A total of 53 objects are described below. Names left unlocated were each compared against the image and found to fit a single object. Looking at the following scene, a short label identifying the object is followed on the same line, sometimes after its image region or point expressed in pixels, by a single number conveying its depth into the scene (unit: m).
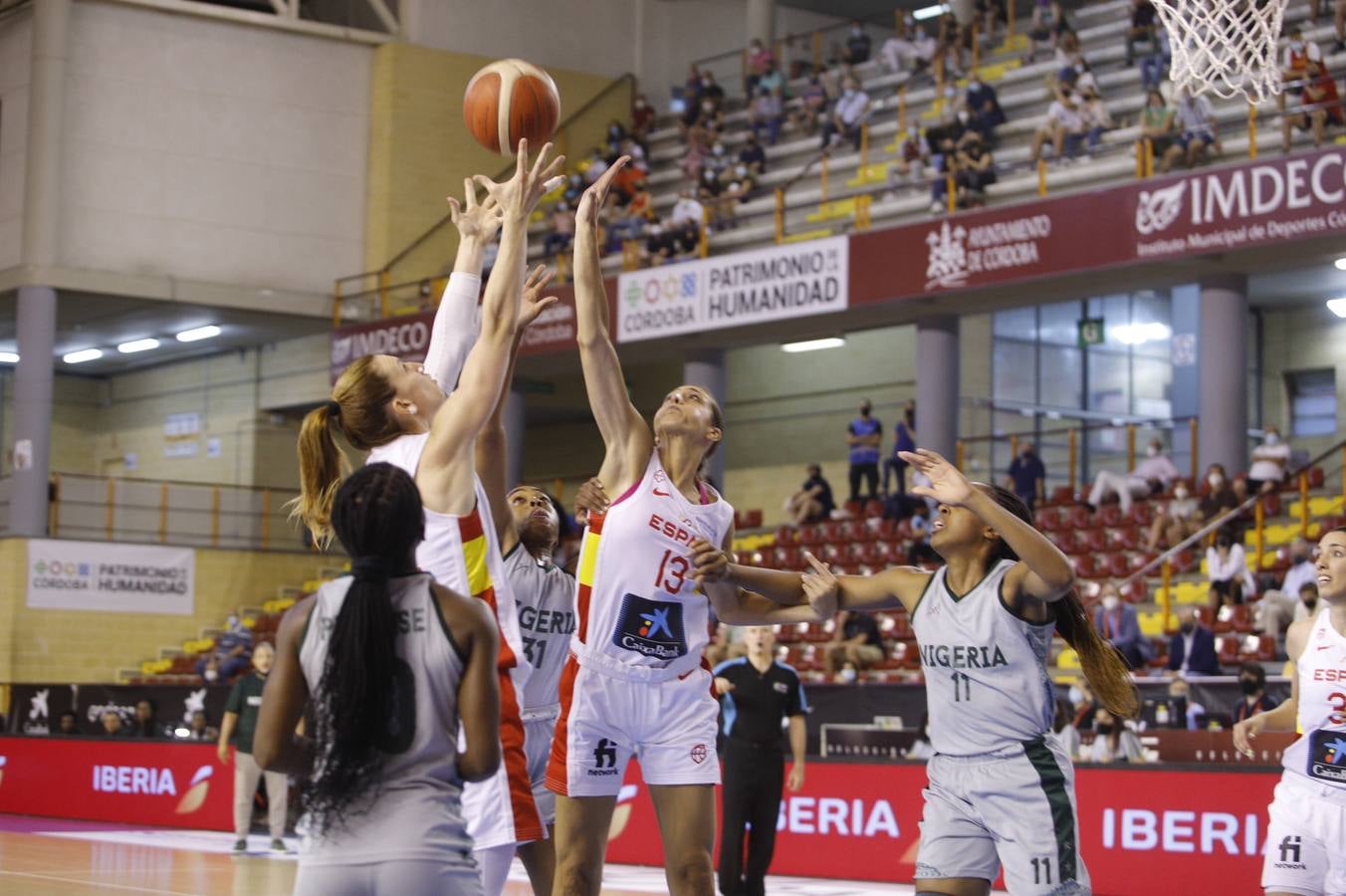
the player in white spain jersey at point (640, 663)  6.56
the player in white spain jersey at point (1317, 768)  7.09
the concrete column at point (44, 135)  28.55
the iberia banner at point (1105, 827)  11.55
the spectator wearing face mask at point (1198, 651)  15.55
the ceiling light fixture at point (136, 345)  33.88
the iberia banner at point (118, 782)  18.44
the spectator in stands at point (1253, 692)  13.16
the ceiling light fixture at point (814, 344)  27.67
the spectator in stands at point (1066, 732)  13.96
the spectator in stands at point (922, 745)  14.29
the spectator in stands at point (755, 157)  28.86
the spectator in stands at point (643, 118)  32.53
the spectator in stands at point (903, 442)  24.39
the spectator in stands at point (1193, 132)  20.80
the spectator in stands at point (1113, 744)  13.56
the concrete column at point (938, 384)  23.56
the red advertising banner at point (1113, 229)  18.97
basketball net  12.69
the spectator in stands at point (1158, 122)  21.62
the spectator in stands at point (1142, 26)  25.08
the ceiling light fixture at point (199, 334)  32.31
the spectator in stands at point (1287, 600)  16.75
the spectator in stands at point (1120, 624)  16.70
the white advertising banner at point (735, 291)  23.55
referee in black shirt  11.27
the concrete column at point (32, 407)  28.44
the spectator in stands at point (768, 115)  30.08
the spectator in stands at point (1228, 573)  17.81
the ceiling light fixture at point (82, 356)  34.91
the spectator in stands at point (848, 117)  28.45
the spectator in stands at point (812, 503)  24.86
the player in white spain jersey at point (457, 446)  4.80
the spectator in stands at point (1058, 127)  23.67
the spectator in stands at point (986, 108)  25.42
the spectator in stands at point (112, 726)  21.09
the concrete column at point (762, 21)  33.69
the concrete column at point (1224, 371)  20.69
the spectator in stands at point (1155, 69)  23.98
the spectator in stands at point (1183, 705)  14.30
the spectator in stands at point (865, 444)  24.80
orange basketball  7.37
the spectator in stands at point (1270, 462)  19.94
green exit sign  28.53
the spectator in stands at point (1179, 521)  19.66
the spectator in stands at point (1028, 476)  22.14
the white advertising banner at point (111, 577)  28.41
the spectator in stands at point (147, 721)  20.86
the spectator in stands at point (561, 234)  28.98
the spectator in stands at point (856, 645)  19.02
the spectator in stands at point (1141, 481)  21.38
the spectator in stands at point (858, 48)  31.13
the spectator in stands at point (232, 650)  24.34
